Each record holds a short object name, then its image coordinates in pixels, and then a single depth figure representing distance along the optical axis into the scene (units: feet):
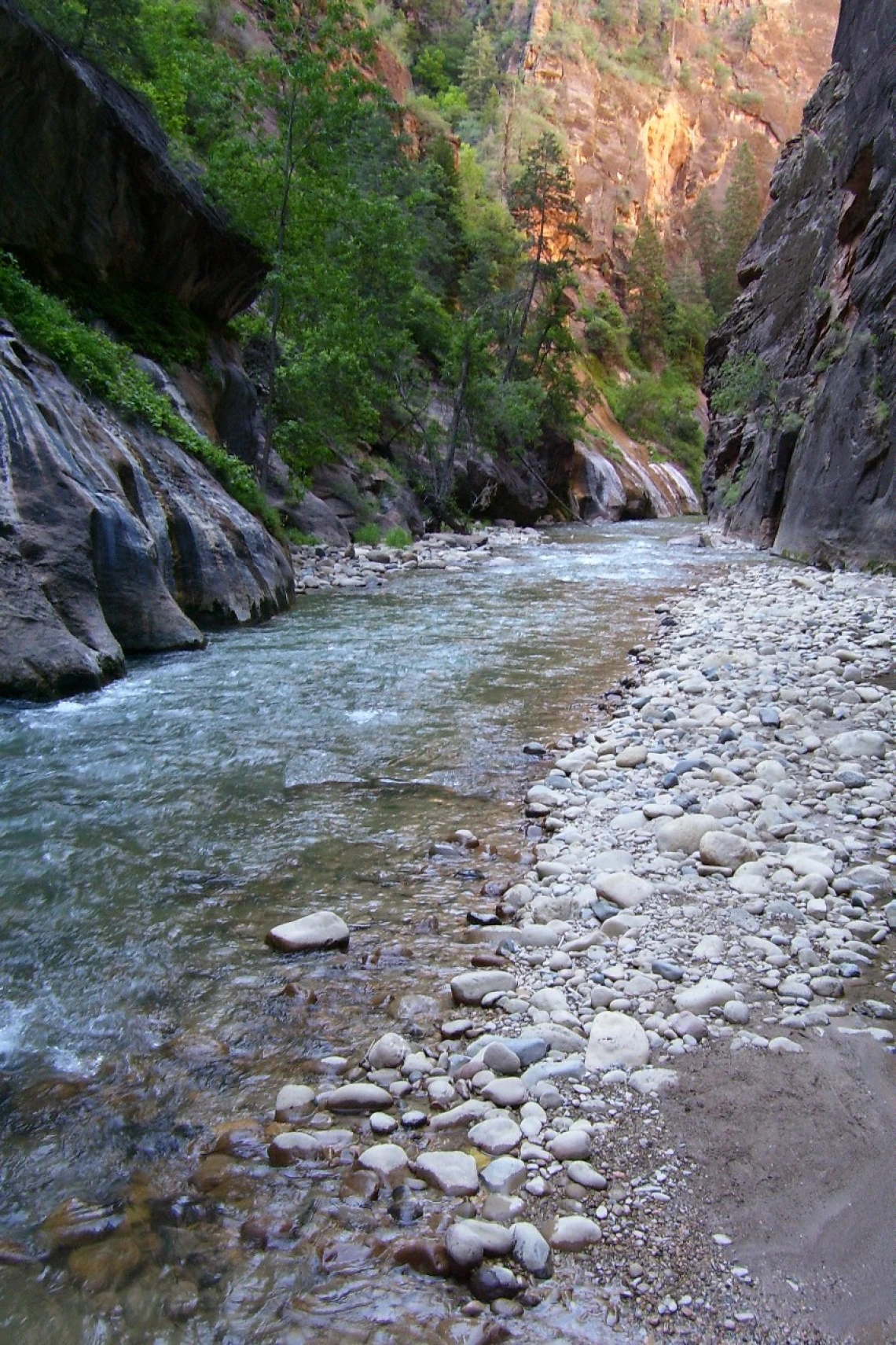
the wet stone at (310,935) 10.80
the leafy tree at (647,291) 178.40
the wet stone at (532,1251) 6.08
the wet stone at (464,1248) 6.12
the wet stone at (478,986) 9.71
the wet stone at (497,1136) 7.36
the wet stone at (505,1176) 6.88
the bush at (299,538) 56.54
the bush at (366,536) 64.64
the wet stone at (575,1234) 6.30
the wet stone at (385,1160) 7.14
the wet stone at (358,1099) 7.95
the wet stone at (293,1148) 7.27
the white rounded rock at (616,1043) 8.44
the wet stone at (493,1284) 5.95
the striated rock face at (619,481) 122.01
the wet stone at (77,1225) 6.35
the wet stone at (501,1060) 8.41
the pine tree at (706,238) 199.31
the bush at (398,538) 65.31
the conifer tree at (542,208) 107.86
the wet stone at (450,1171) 6.87
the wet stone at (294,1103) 7.86
